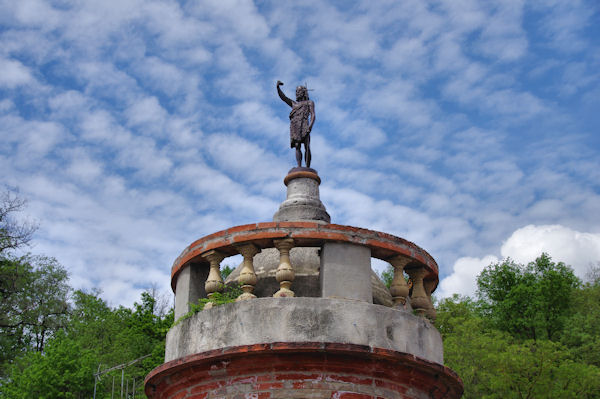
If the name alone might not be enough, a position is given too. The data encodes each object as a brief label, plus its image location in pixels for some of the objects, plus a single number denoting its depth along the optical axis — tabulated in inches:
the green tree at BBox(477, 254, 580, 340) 1263.5
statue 398.0
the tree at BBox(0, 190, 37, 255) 1188.8
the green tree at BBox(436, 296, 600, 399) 865.5
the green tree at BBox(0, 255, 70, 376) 1275.8
